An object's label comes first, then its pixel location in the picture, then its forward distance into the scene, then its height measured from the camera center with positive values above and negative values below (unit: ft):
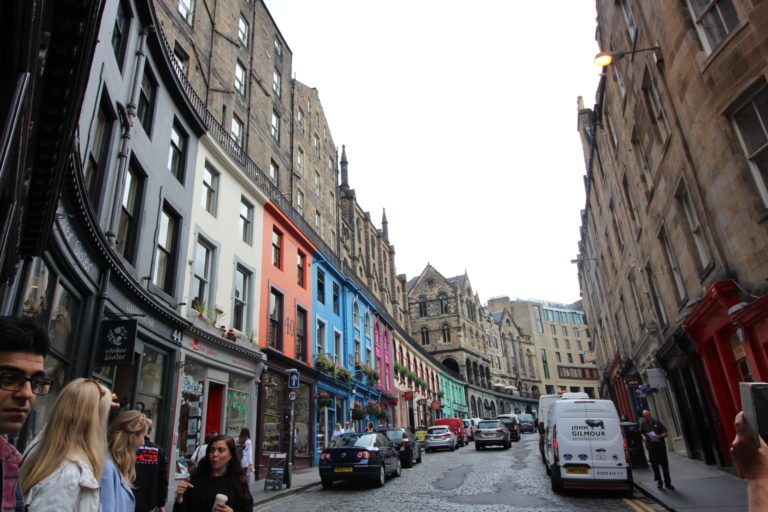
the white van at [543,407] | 61.24 +2.23
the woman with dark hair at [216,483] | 13.23 -1.13
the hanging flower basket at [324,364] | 74.90 +10.36
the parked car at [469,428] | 123.05 -0.53
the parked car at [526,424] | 151.84 -0.53
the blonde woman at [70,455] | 8.67 -0.09
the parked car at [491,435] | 83.46 -1.77
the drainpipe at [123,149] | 33.78 +20.38
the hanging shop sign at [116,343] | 30.71 +6.34
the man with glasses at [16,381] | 5.77 +0.96
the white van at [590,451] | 35.04 -2.26
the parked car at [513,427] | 110.93 -0.86
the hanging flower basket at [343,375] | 80.52 +9.42
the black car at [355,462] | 44.09 -2.57
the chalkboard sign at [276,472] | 42.73 -2.90
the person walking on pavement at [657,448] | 34.42 -2.26
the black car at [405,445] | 63.56 -1.95
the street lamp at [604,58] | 37.19 +26.27
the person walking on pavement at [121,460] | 10.91 -0.33
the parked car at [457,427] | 104.63 -0.05
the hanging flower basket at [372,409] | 93.81 +4.25
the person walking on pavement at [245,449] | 39.27 -0.81
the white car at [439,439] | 90.63 -2.04
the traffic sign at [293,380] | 53.45 +5.88
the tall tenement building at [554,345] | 288.92 +44.42
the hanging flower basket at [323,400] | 73.05 +4.95
